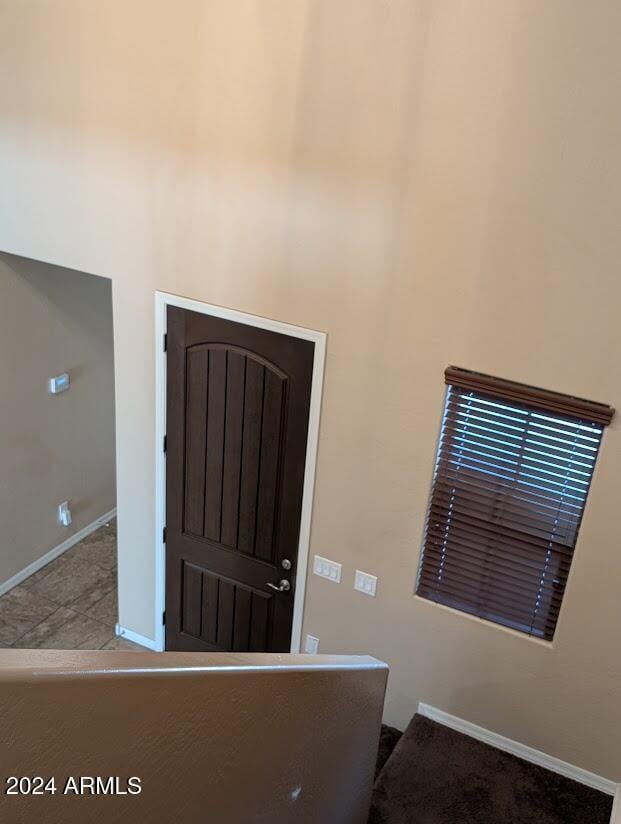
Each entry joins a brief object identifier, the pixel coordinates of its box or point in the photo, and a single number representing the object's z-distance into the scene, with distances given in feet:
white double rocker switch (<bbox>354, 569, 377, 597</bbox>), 14.01
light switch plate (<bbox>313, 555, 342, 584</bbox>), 14.30
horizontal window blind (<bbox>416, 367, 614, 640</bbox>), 11.73
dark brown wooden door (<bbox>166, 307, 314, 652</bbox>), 13.99
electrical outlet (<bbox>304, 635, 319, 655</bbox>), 15.02
